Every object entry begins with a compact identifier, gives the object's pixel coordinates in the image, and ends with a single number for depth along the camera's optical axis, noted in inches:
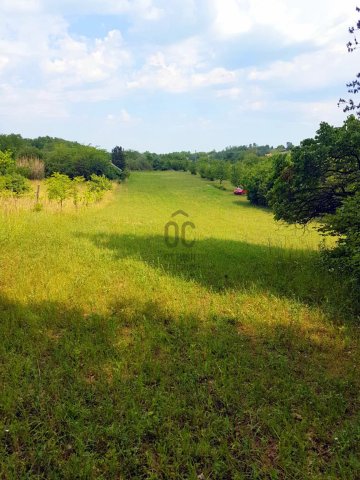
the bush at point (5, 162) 904.9
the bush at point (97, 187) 1441.9
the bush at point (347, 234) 267.5
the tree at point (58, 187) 989.2
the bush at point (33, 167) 2140.7
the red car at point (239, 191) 2471.5
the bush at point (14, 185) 877.8
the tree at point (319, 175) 359.3
